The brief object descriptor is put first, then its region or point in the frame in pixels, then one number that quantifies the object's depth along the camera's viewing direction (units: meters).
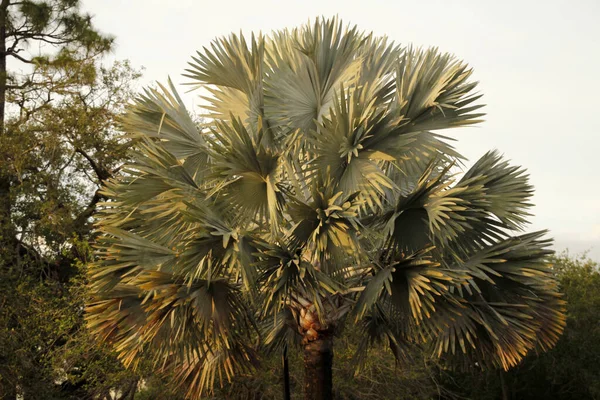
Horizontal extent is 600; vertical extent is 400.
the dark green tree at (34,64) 15.88
